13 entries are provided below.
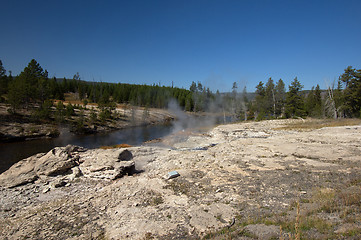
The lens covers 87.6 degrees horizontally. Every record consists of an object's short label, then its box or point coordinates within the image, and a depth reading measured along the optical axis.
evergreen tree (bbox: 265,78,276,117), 60.52
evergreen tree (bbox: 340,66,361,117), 38.84
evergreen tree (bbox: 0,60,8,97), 52.91
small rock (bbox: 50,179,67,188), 14.15
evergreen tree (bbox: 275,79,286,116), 59.50
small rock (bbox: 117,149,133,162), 17.90
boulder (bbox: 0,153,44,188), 14.92
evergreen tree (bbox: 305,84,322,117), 52.20
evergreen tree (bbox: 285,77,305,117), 52.56
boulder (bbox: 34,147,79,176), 16.07
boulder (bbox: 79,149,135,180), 15.55
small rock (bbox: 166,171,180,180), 13.72
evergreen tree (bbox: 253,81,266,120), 60.91
